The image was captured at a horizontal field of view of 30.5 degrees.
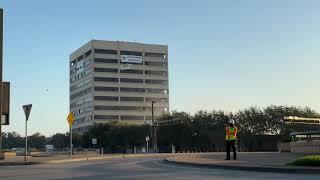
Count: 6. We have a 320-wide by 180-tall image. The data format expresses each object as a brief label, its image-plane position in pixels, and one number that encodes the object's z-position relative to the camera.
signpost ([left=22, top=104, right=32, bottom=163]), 33.22
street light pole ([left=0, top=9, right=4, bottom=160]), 38.03
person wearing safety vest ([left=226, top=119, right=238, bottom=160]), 26.76
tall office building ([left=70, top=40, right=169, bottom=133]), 178.50
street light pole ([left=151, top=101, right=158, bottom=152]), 103.88
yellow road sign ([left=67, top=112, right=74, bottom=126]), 38.63
